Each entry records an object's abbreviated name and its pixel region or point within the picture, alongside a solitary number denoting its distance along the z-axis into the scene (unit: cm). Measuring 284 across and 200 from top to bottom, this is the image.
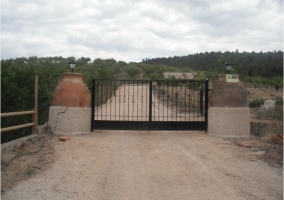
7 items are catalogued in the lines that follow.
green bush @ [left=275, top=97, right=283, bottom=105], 3053
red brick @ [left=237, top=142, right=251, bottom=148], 1011
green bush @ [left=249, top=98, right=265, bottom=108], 3167
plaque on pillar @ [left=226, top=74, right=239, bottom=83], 1189
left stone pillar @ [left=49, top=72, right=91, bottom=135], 1152
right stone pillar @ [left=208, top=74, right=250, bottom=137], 1163
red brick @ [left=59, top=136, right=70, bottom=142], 1052
